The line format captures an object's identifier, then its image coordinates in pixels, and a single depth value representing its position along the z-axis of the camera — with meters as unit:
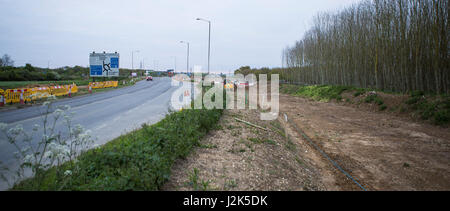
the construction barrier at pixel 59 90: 20.23
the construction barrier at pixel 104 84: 32.59
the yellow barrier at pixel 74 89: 24.85
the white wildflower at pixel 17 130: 3.03
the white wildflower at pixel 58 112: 3.44
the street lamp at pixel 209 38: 27.38
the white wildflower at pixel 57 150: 2.95
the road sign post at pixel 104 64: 34.00
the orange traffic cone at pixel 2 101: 14.84
